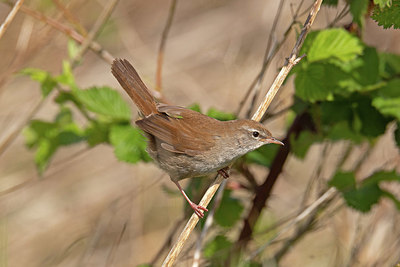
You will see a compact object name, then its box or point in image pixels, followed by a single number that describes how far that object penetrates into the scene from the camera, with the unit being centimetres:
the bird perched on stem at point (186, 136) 560
